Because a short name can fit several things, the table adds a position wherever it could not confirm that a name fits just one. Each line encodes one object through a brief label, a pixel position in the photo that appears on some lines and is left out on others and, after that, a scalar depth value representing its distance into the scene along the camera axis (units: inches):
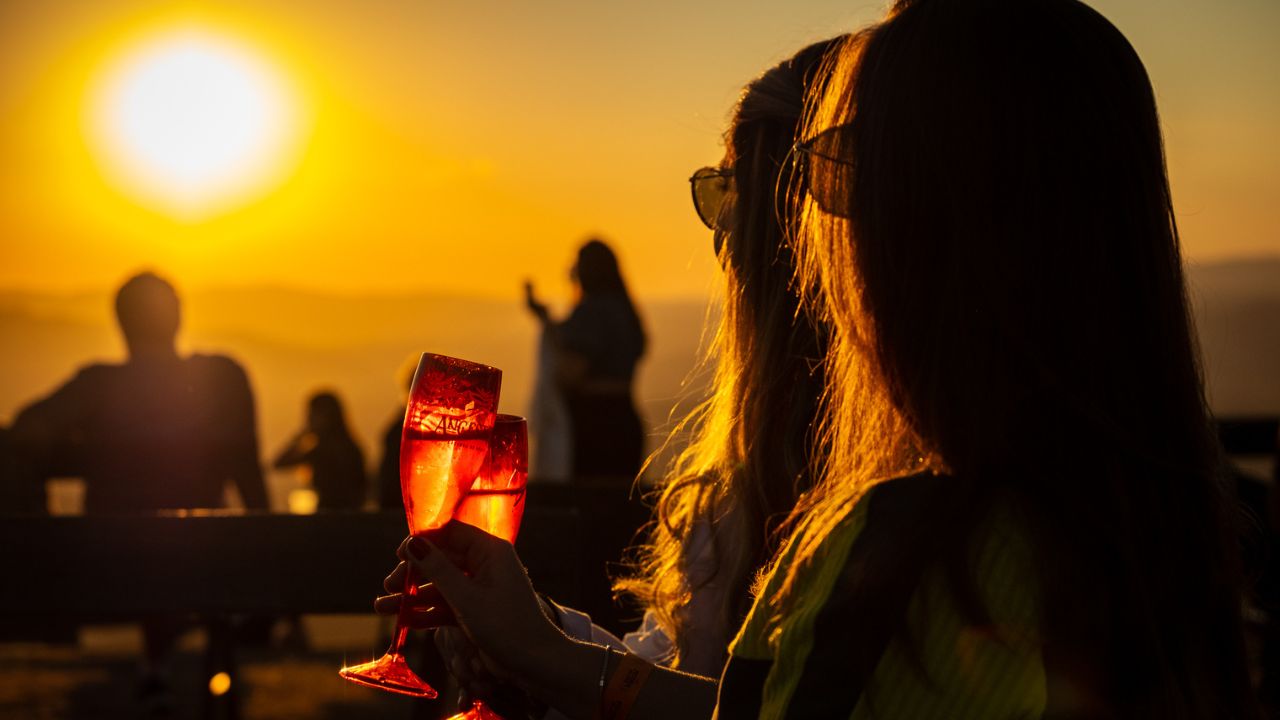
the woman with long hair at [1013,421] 47.9
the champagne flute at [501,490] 70.0
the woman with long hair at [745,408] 85.4
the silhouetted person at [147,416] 213.5
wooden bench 118.5
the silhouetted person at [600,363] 285.0
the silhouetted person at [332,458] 345.4
